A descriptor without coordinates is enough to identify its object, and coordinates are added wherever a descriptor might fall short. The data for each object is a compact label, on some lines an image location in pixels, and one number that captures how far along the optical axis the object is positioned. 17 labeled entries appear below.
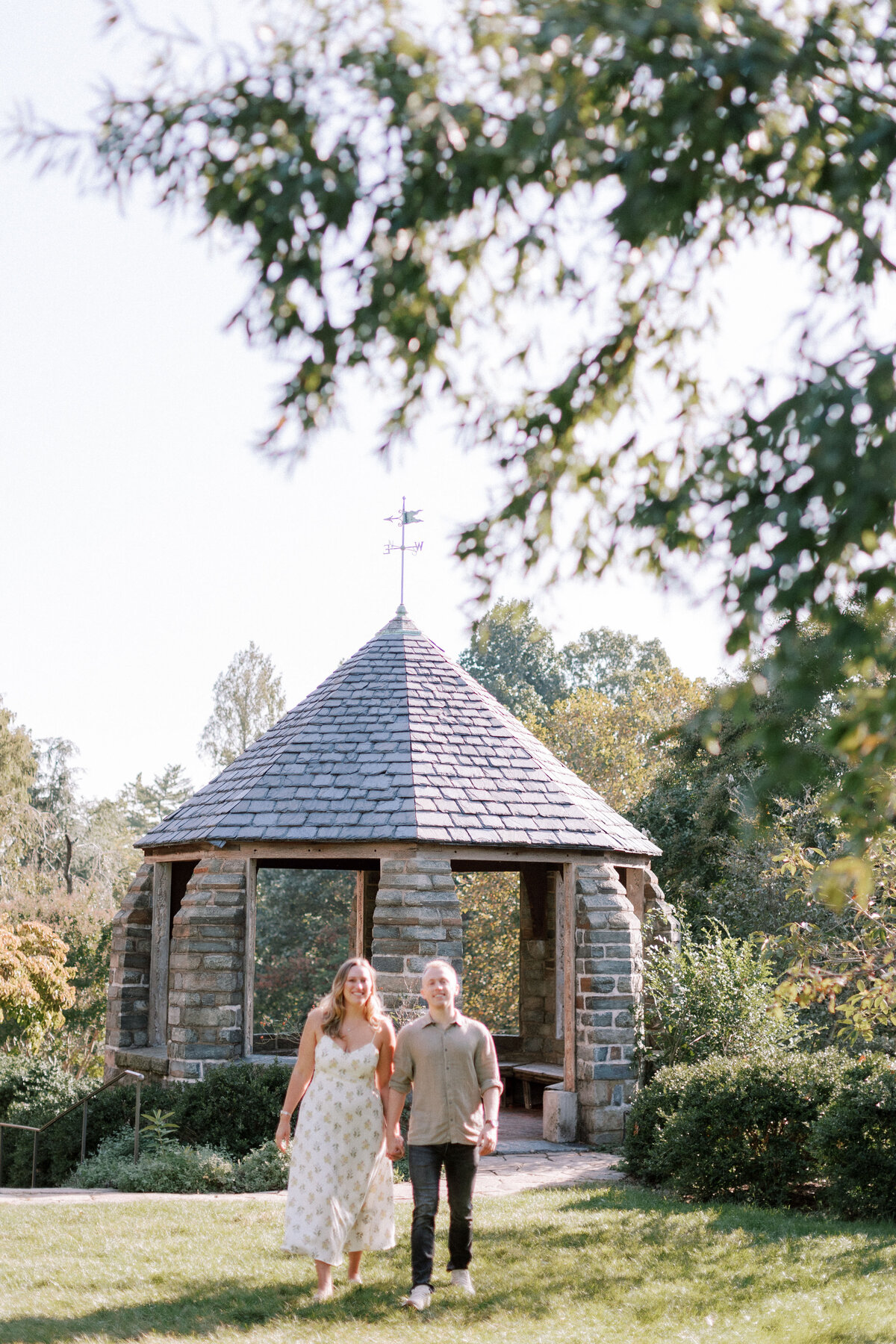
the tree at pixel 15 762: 28.15
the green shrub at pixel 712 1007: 10.45
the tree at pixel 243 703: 35.19
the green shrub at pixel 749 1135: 8.44
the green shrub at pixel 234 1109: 9.59
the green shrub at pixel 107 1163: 9.11
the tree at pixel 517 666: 41.94
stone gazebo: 10.41
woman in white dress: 5.76
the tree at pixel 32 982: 15.36
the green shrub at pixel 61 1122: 10.58
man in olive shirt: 5.91
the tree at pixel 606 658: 46.81
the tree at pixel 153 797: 49.66
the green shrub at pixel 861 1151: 7.84
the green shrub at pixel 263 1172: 8.78
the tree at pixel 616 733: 27.22
